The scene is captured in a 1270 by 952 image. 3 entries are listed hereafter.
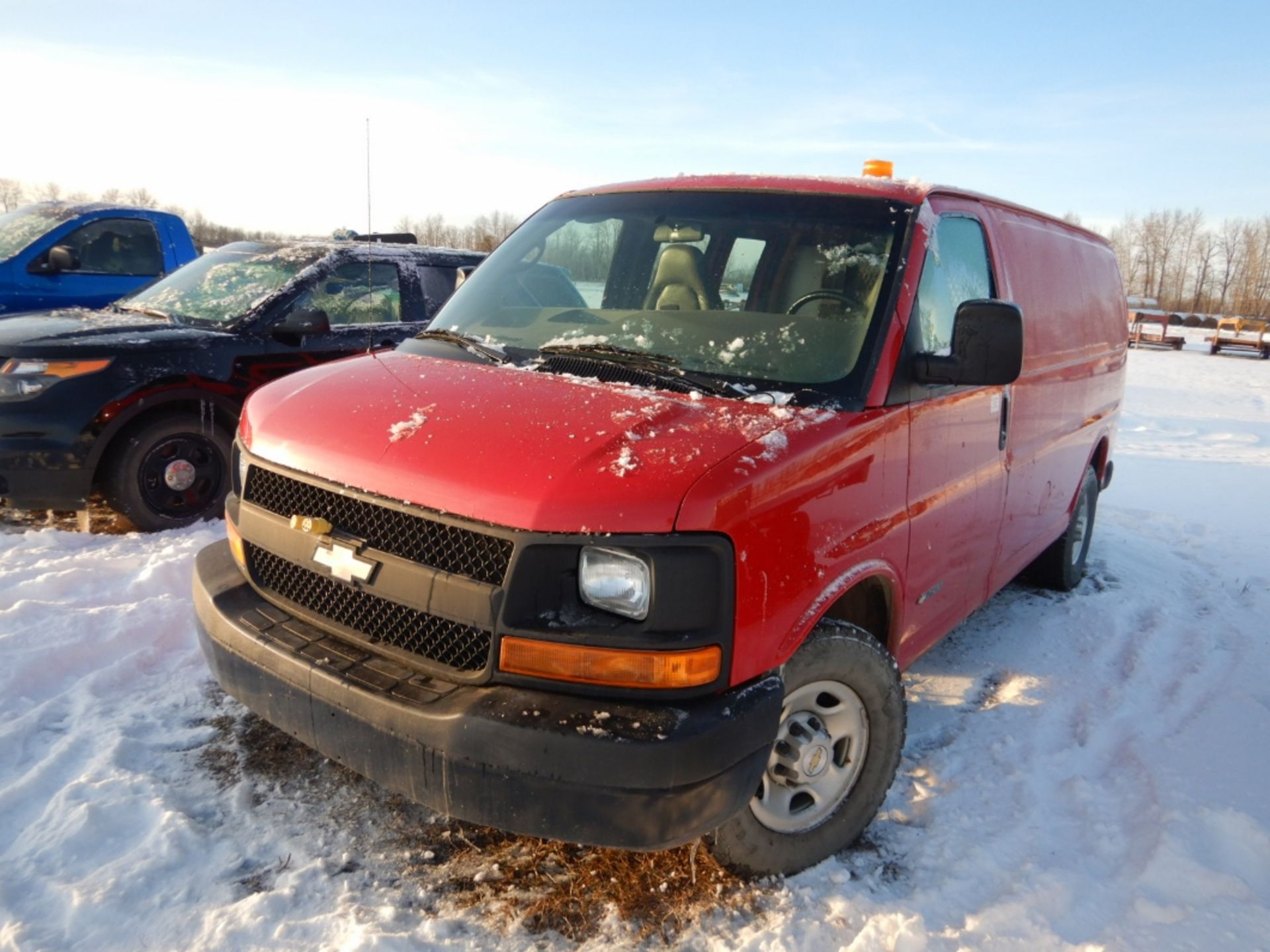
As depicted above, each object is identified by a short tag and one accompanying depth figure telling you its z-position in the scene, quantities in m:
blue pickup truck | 7.86
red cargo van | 2.06
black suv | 4.99
